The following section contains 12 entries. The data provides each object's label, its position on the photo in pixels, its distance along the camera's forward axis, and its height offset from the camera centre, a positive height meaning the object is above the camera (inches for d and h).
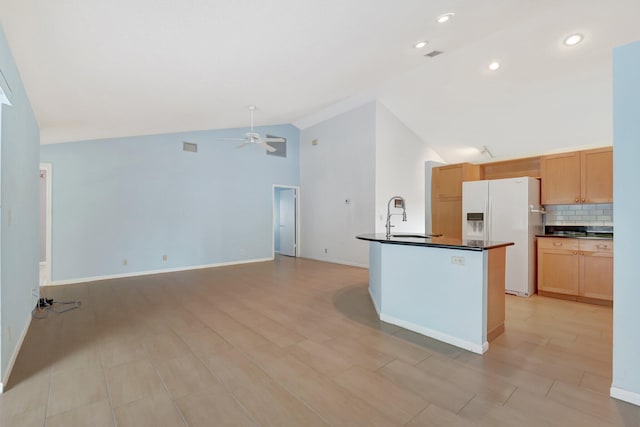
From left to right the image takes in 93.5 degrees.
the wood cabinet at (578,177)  154.5 +19.5
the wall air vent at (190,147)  250.5 +55.0
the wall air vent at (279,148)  305.0 +65.7
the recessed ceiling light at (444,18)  124.6 +82.3
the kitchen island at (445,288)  101.3 -28.1
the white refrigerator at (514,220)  168.7 -4.4
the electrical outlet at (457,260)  104.7 -16.6
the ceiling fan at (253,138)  203.3 +50.9
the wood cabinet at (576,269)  150.3 -29.3
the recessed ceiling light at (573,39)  149.9 +87.6
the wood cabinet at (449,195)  209.3 +12.5
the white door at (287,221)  328.8 -10.3
